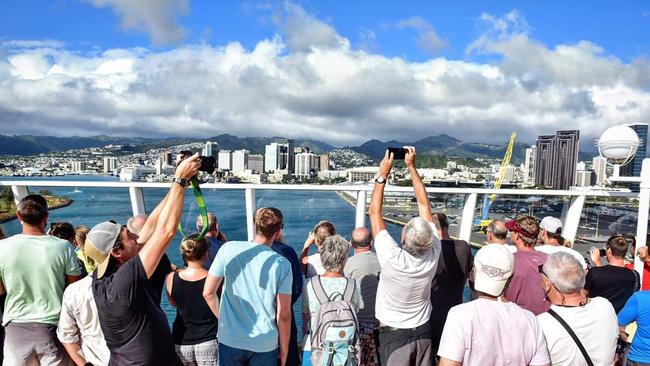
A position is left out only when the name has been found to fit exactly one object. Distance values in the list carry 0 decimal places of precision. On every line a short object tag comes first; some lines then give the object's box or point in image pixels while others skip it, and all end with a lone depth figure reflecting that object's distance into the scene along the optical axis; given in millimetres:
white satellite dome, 4445
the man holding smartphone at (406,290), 2484
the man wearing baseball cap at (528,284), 2836
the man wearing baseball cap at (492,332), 1938
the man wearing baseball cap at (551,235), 3319
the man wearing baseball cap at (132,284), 1958
